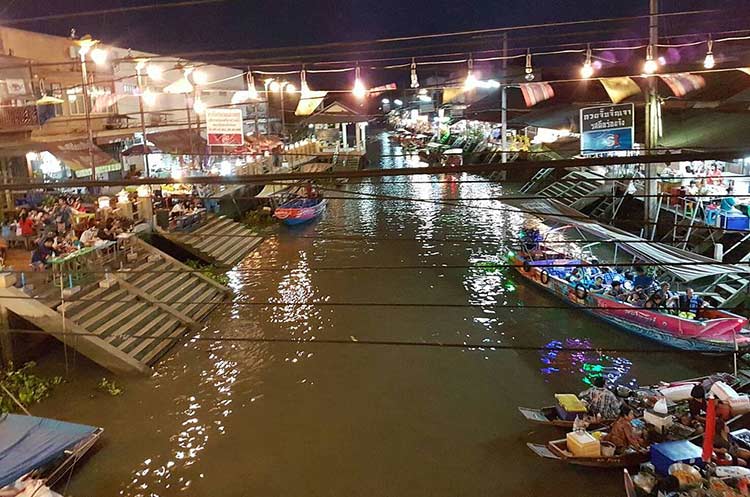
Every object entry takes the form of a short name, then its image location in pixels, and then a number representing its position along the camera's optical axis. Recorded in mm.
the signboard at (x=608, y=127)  16719
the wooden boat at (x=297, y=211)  28891
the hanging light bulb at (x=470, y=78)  17061
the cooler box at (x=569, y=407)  10828
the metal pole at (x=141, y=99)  19109
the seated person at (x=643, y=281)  15297
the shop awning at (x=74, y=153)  19891
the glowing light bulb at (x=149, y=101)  28512
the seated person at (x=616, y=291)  15016
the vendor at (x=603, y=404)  10539
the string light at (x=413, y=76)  17842
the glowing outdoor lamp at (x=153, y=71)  17864
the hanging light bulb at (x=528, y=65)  16933
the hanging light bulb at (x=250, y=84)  18391
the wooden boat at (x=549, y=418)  10414
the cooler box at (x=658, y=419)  9742
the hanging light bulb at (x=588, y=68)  15995
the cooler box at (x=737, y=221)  16922
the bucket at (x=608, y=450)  9625
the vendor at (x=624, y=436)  9719
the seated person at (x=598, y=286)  15666
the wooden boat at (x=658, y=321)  12805
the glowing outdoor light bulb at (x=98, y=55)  14906
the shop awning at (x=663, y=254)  14012
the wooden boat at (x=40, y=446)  9188
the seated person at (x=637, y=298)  14341
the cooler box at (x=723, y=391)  10177
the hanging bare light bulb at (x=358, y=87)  17903
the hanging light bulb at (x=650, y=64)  16203
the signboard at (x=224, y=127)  17266
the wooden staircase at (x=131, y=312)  13453
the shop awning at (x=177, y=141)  24766
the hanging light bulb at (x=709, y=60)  16219
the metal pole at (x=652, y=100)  16656
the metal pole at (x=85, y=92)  16162
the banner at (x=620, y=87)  17375
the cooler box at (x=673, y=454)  8719
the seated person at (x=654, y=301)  13781
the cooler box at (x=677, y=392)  10953
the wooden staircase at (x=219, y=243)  21625
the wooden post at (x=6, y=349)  13789
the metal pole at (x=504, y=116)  29391
